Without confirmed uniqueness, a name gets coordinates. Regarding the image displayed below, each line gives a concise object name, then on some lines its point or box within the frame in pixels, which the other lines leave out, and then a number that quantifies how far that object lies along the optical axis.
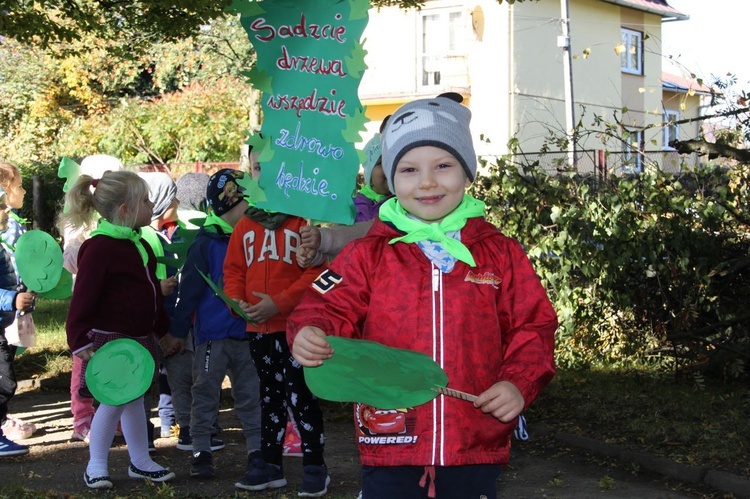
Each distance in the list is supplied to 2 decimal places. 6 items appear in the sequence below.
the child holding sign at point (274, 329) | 4.94
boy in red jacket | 2.77
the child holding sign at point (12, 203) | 6.43
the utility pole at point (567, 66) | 21.47
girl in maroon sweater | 5.19
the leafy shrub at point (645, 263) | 7.00
